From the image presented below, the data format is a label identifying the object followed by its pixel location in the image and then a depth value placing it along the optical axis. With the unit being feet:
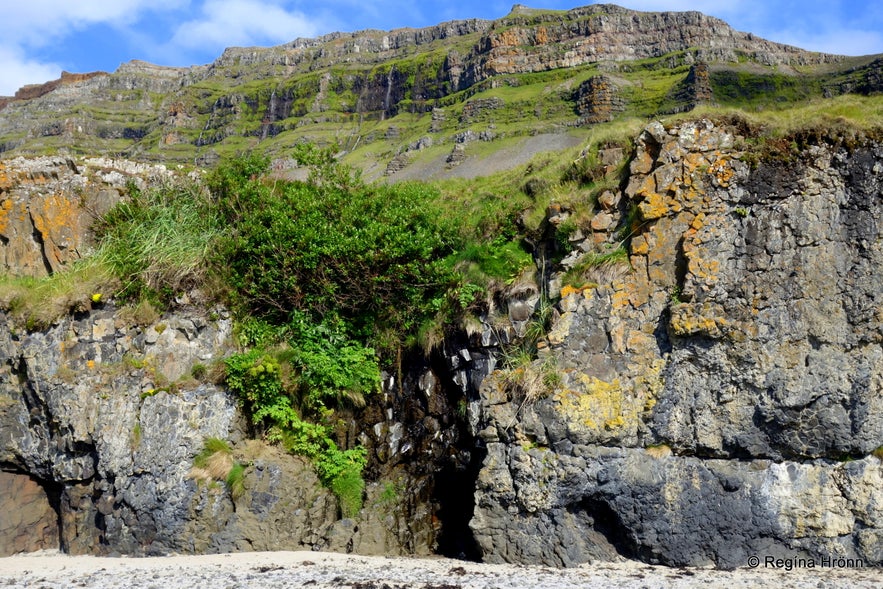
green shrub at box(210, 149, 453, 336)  42.73
